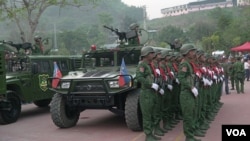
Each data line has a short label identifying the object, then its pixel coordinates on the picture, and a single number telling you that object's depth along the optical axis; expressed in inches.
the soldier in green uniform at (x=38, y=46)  508.3
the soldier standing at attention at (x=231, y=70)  651.1
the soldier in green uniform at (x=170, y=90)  340.8
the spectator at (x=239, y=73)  633.0
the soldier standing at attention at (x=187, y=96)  268.4
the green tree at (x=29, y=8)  708.0
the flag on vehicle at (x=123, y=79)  319.5
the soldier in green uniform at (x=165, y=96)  327.9
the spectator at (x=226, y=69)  633.6
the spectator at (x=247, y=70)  940.9
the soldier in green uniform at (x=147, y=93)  279.9
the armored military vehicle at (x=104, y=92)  322.7
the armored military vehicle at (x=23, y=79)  410.0
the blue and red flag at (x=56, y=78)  345.6
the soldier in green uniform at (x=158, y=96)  298.8
